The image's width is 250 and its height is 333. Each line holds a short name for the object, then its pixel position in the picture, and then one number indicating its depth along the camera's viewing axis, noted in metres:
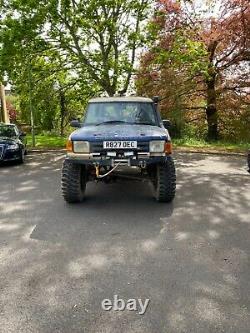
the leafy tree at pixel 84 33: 13.12
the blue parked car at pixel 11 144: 10.52
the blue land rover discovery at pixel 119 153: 5.56
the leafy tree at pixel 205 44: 14.11
